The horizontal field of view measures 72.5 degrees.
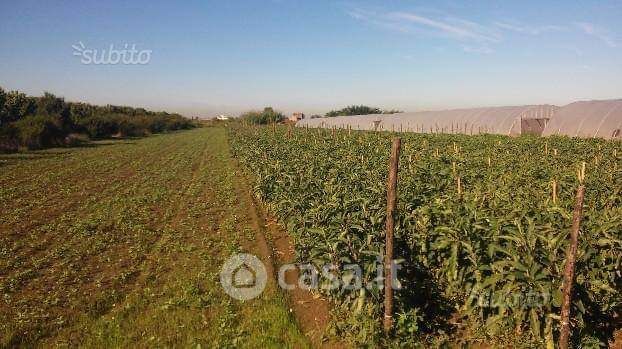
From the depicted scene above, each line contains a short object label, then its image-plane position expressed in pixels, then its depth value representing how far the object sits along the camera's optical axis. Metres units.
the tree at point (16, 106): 41.33
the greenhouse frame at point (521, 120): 24.52
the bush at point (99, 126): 50.31
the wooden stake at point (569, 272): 3.88
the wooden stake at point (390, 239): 4.86
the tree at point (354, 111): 105.96
